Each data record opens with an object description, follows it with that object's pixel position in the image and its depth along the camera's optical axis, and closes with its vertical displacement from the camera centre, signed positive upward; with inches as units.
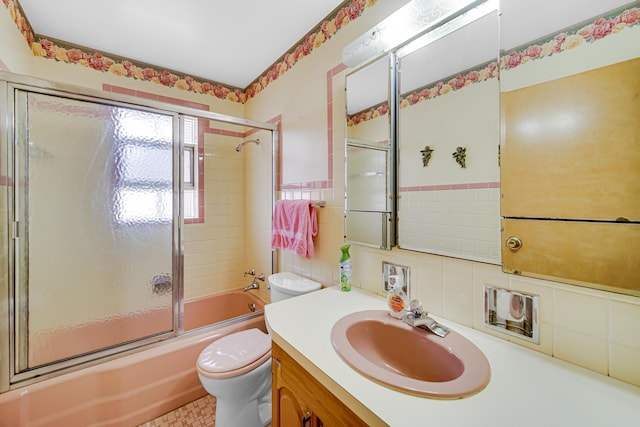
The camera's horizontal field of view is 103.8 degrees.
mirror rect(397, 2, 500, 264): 33.7 +11.2
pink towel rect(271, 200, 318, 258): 62.9 -3.2
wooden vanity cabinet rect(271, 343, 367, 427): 26.1 -22.0
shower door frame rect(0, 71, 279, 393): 46.7 -5.4
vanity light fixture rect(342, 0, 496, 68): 37.0 +31.7
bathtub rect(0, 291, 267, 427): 47.0 -36.5
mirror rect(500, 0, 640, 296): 23.8 +7.5
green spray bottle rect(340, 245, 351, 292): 51.1 -11.4
